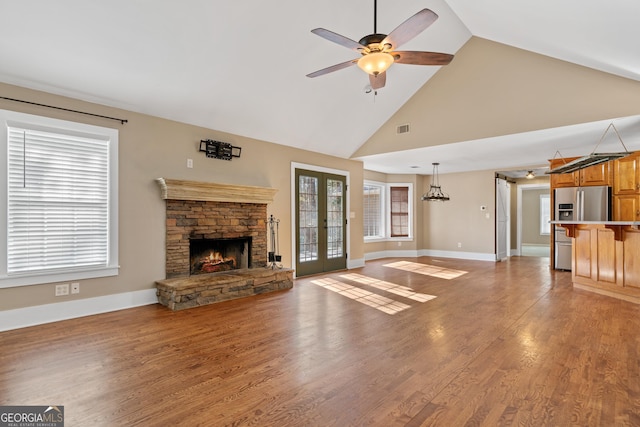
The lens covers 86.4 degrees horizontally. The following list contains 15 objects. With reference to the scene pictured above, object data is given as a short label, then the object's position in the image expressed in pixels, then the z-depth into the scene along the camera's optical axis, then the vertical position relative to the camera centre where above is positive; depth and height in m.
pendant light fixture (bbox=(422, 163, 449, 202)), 8.69 +0.72
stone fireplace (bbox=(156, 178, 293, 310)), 4.61 -0.46
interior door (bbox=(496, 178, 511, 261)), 9.12 -0.12
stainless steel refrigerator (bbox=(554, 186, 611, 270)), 6.68 +0.13
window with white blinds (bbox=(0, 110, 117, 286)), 3.66 +0.17
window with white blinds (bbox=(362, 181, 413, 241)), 9.88 +0.15
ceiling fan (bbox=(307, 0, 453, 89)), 2.57 +1.41
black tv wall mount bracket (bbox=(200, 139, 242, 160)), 5.20 +1.05
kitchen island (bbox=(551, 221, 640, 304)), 4.61 -0.63
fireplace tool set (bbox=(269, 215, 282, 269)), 5.93 -0.49
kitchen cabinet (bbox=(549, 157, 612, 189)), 6.72 +0.78
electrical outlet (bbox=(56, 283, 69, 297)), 3.91 -0.85
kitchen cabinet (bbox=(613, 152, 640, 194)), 6.27 +0.74
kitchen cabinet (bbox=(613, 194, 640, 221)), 6.32 +0.13
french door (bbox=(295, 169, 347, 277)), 6.70 -0.14
